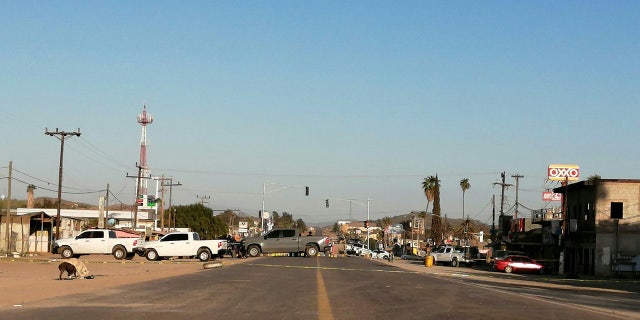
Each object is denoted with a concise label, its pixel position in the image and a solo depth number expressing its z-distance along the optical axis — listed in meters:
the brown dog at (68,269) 28.50
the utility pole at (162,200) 101.29
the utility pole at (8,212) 61.03
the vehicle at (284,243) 61.91
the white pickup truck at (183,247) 51.56
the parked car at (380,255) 97.09
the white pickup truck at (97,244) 50.97
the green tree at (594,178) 57.19
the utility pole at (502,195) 95.81
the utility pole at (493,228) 97.39
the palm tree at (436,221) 123.75
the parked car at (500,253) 66.69
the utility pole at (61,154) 68.50
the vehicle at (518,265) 57.83
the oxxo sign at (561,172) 69.69
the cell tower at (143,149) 119.30
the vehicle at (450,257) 73.88
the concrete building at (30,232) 68.00
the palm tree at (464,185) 139.75
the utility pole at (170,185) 114.64
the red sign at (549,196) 89.29
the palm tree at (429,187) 135.79
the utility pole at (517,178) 100.15
